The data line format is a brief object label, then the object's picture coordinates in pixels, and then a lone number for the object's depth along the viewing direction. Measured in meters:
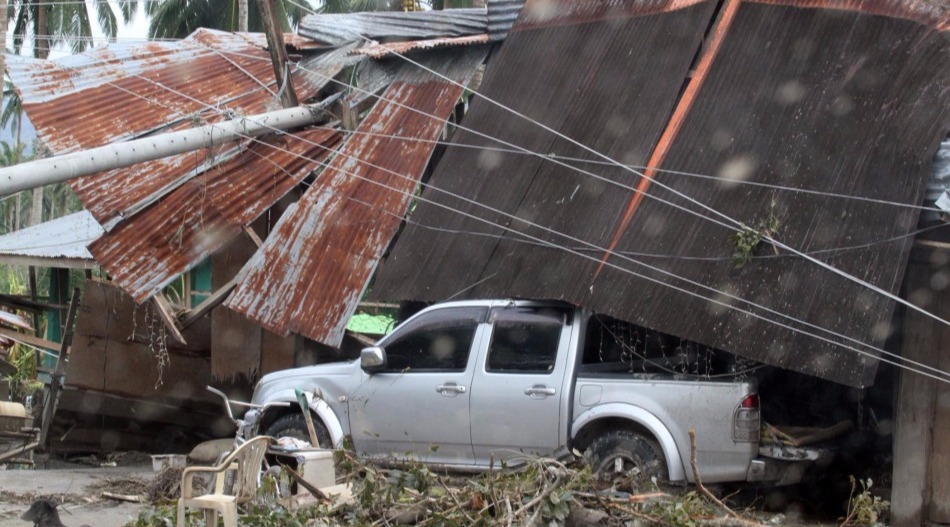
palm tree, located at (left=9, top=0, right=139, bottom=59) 35.34
